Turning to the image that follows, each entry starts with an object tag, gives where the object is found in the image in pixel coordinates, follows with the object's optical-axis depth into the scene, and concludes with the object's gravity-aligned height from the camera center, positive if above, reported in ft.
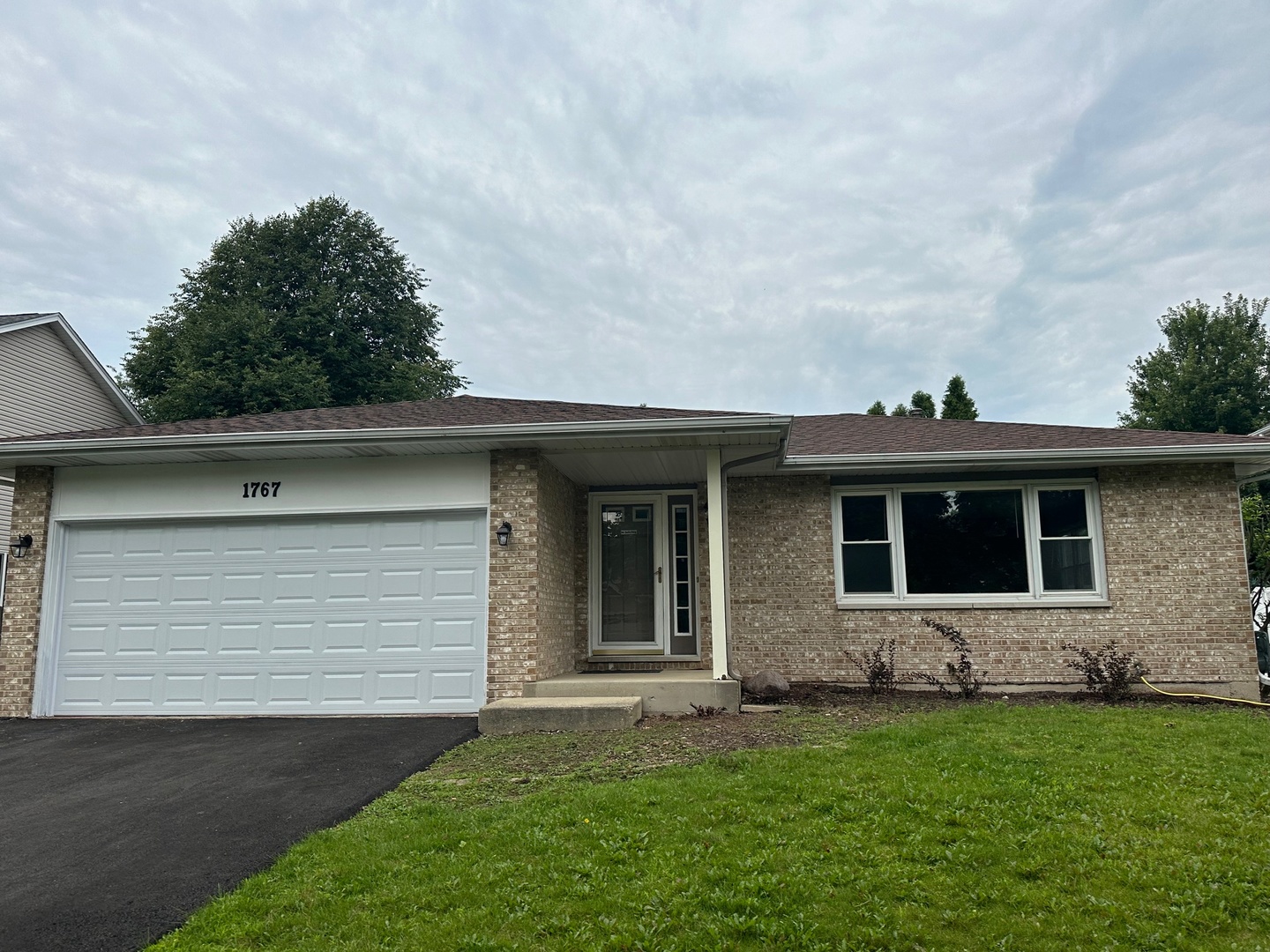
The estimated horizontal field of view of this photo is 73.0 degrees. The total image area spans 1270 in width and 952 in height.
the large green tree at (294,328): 87.81 +31.10
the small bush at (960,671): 32.60 -2.60
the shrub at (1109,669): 31.53 -2.51
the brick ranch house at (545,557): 30.30 +1.83
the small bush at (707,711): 27.73 -3.43
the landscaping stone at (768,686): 31.01 -2.93
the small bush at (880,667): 32.96 -2.47
